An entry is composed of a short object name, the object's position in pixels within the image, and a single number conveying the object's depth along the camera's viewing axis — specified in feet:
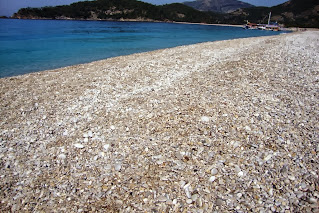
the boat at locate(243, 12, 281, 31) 399.85
